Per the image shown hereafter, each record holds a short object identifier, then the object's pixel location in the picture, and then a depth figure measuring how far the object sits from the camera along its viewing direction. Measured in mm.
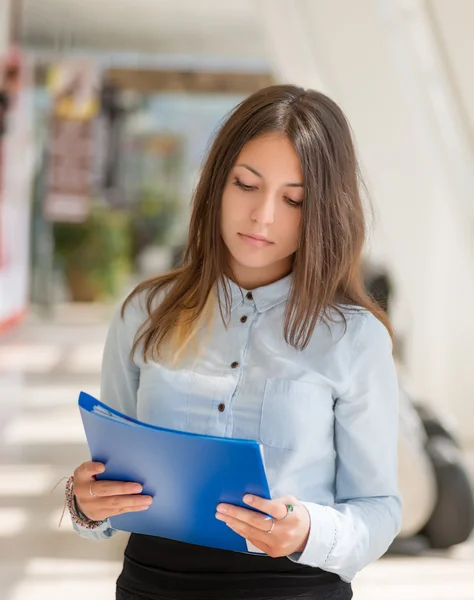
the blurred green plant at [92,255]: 14897
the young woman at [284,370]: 2028
